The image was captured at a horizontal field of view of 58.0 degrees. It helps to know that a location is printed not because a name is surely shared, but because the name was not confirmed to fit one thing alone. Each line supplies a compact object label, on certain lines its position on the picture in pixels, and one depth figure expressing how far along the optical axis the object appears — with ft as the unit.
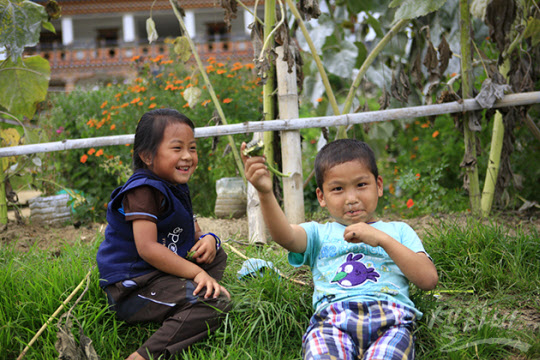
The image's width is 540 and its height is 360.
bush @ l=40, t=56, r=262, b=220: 16.37
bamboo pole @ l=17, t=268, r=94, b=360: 6.05
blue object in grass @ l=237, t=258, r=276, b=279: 7.38
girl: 6.28
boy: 5.55
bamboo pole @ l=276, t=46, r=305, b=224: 10.19
